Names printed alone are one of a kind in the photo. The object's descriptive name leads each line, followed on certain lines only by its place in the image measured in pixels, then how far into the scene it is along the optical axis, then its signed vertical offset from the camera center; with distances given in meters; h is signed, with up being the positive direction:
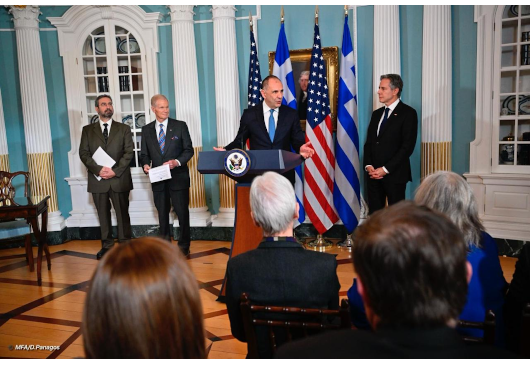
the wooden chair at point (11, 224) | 4.42 -0.85
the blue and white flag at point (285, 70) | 5.27 +0.65
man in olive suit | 5.14 -0.36
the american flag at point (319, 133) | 5.14 -0.09
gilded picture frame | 5.41 +0.73
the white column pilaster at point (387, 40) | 5.01 +0.91
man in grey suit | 4.99 -0.28
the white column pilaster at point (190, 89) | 5.65 +0.52
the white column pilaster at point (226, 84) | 5.53 +0.55
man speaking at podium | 4.02 +0.00
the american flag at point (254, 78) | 5.36 +0.59
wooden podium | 3.15 -0.30
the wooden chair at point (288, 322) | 1.38 -0.60
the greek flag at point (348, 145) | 5.11 -0.24
